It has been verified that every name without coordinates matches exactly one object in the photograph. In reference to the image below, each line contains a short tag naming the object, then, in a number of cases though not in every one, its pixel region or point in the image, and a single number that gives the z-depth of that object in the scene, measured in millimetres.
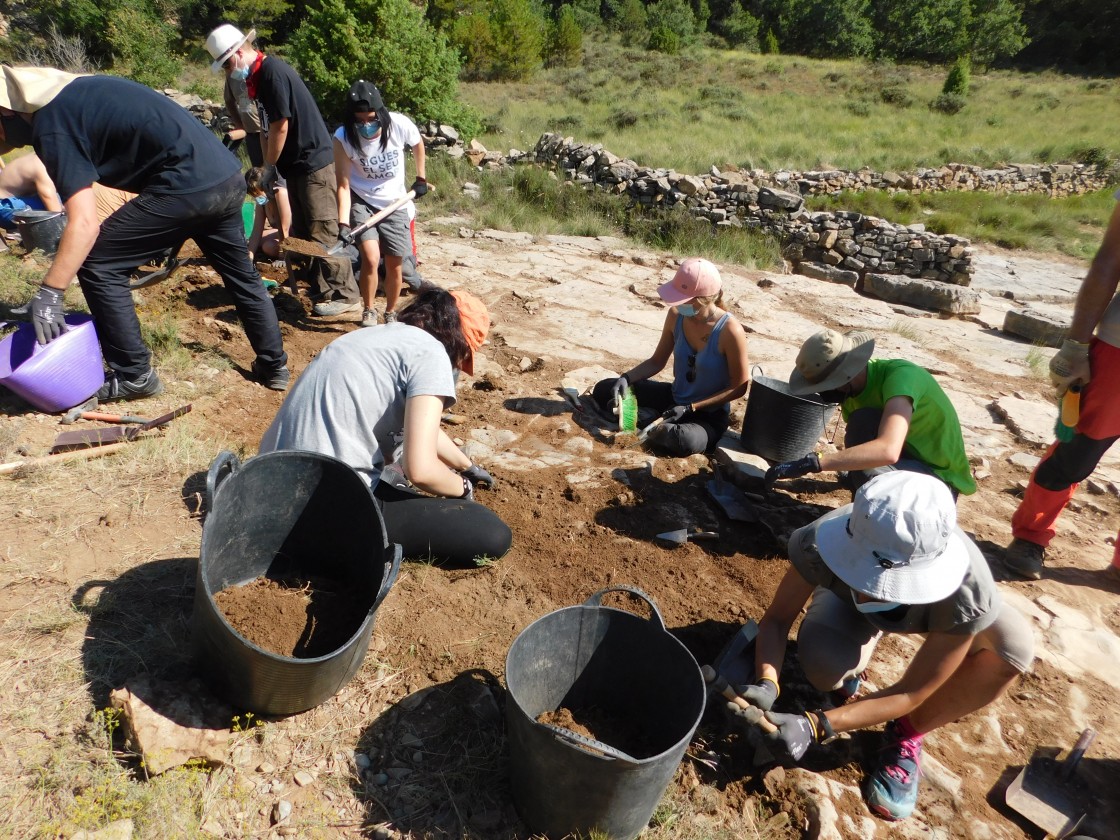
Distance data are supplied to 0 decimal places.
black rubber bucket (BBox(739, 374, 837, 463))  3496
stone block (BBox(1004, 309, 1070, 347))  6707
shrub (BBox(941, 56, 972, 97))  24391
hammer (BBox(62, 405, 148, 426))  3367
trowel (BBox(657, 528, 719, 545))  3098
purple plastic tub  3201
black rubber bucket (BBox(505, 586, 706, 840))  1646
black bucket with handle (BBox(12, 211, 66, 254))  4502
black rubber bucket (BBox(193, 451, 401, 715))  1853
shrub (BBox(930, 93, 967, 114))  22234
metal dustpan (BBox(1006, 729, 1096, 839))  2039
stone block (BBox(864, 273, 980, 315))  7520
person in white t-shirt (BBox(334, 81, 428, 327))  4535
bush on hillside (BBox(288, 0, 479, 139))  11648
